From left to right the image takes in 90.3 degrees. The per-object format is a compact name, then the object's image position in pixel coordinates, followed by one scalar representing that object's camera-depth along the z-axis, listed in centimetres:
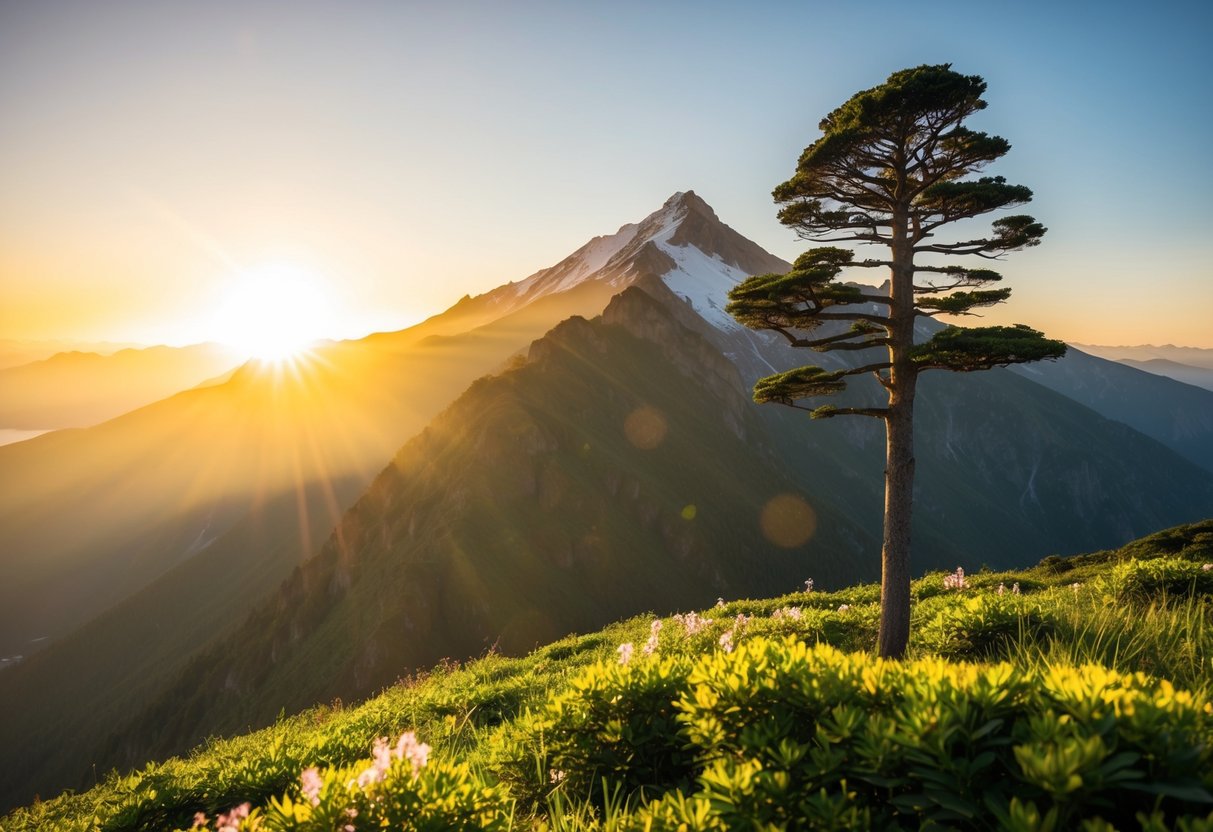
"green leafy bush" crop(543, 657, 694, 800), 455
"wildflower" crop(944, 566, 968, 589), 1488
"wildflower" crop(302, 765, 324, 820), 353
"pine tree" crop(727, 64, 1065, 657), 962
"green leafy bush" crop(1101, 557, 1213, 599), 986
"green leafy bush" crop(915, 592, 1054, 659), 793
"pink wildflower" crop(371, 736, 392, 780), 373
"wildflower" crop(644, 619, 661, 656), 907
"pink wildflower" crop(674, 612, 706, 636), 1171
